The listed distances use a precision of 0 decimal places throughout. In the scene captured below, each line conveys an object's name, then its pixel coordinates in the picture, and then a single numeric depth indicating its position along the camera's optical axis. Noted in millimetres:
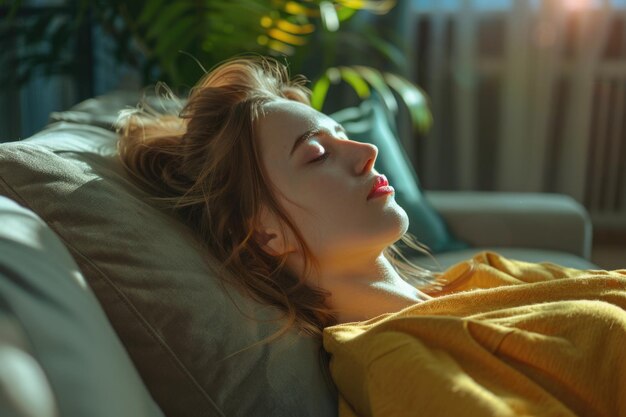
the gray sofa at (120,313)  700
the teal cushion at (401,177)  1856
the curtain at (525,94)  3164
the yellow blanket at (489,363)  849
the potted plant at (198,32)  2193
